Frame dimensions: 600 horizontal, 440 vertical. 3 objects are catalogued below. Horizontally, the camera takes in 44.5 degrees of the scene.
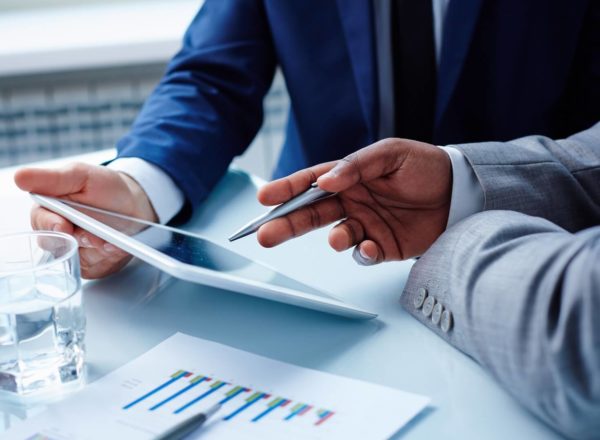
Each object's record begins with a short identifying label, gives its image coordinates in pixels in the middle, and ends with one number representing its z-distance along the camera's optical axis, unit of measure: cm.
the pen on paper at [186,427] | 51
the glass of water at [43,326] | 59
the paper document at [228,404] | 52
